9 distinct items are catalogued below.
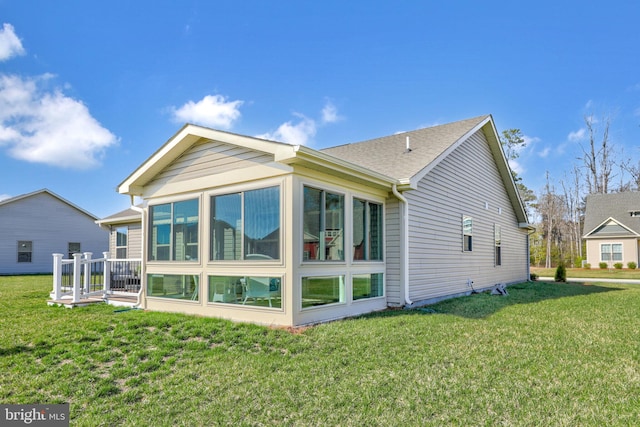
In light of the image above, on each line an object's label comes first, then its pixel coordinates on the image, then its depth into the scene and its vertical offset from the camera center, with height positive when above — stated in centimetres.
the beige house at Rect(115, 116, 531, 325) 651 +23
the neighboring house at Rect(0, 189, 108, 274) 2341 +52
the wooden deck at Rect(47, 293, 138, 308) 899 -146
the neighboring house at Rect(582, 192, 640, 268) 2786 +55
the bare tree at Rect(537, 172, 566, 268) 3676 +215
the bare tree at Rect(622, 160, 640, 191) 3503 +595
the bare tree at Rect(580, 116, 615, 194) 3509 +715
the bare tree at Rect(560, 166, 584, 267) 3800 +290
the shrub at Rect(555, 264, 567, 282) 1827 -168
